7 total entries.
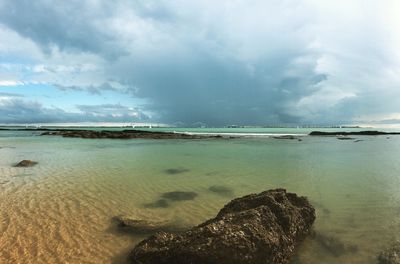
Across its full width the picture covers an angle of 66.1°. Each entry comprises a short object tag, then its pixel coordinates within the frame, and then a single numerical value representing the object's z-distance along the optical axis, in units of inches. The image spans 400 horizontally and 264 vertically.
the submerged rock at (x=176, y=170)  784.6
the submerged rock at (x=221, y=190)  558.5
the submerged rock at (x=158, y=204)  469.1
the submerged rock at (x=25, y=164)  842.0
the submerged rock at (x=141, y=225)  364.0
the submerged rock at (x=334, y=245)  314.2
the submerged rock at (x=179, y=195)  516.4
